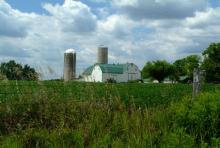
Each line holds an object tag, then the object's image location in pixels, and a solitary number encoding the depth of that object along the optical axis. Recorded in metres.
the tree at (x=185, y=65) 62.84
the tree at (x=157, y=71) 67.15
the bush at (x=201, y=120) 4.89
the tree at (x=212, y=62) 49.04
